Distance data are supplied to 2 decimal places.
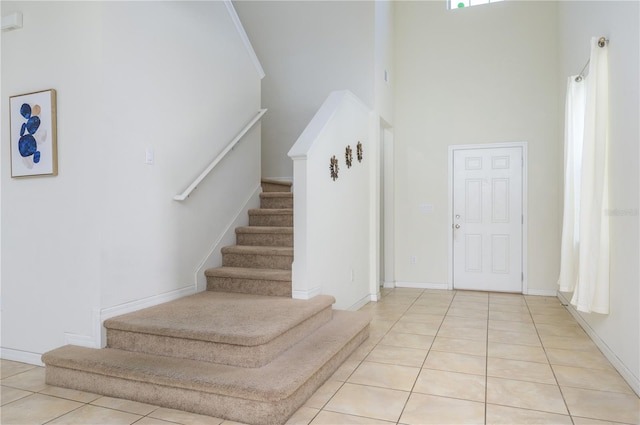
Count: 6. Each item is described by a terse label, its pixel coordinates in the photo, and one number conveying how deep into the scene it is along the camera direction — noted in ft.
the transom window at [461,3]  19.40
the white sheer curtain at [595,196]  9.86
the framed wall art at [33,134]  9.57
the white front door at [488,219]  18.54
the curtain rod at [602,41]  10.07
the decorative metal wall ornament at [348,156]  14.15
